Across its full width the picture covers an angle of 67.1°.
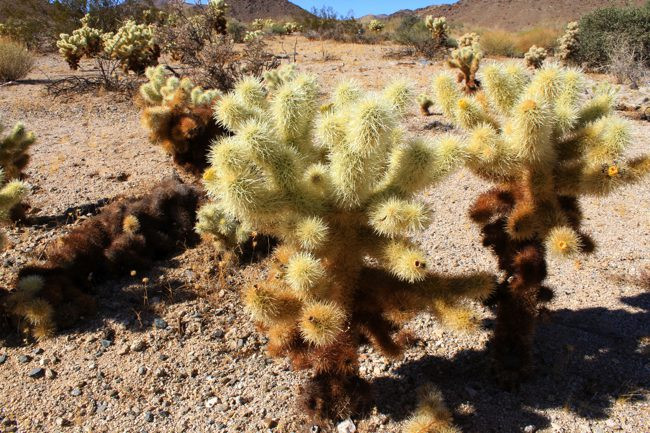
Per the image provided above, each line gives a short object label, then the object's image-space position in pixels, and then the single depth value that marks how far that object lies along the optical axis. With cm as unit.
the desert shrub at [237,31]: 1744
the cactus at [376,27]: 2206
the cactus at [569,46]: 1392
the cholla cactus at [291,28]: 2164
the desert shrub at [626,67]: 1084
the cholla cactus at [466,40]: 1384
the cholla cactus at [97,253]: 348
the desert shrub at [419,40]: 1495
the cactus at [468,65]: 891
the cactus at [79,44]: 1098
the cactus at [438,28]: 1494
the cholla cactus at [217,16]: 1122
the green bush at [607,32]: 1309
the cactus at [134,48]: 988
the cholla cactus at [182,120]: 535
